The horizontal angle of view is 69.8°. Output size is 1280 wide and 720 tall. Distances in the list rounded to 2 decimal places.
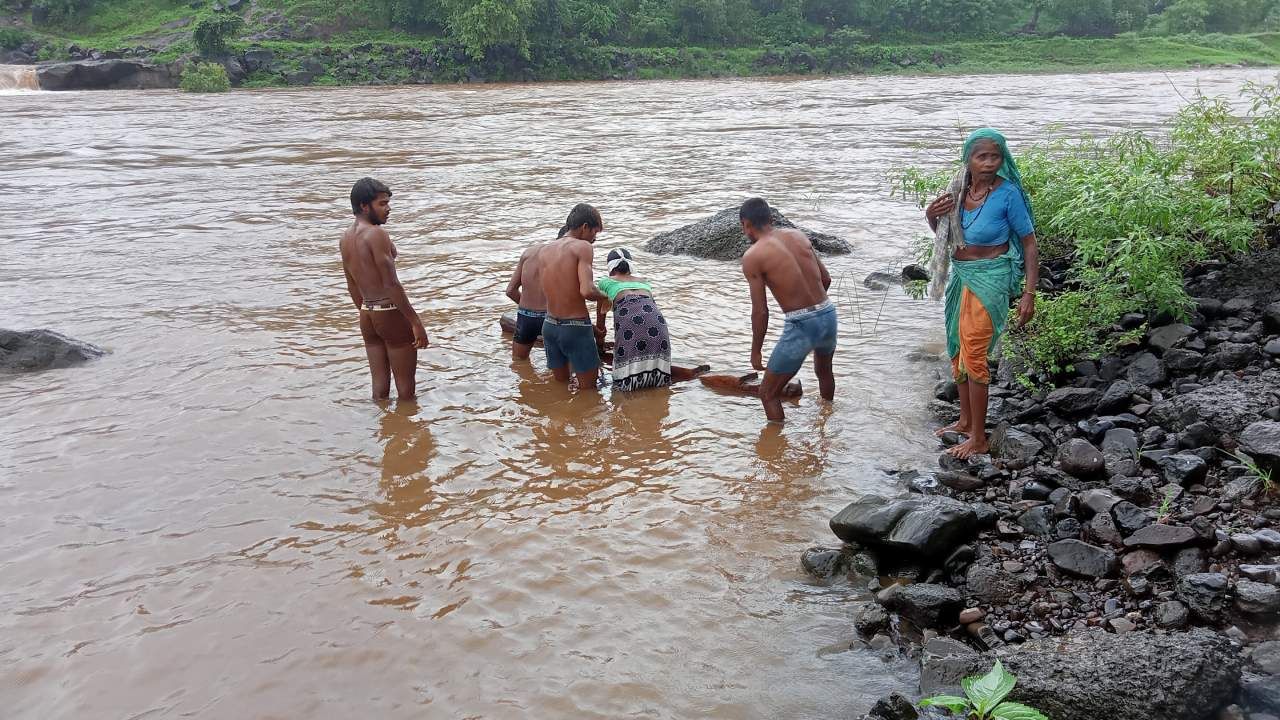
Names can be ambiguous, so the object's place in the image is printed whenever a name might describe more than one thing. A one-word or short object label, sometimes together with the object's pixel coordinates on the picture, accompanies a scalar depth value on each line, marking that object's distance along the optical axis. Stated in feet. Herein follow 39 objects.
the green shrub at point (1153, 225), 19.36
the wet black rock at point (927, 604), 12.53
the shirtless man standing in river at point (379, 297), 19.53
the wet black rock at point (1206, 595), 11.46
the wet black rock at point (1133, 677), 9.67
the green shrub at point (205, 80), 133.59
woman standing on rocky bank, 16.55
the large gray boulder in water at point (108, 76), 133.69
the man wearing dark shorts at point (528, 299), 22.58
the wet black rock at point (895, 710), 10.55
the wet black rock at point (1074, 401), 17.78
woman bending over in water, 21.57
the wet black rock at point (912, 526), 13.51
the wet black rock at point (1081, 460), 15.34
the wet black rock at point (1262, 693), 9.71
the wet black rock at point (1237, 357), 17.89
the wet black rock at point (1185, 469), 14.44
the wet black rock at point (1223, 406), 15.40
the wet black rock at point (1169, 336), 19.10
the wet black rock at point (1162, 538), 12.56
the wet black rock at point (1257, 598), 11.16
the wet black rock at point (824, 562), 14.12
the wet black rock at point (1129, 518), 13.36
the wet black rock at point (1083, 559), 12.78
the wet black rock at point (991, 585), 12.81
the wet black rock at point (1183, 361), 18.30
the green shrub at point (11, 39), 153.07
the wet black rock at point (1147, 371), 18.30
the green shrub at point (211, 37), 146.10
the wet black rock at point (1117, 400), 17.51
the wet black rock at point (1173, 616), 11.46
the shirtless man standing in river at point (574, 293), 21.12
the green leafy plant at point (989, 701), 9.73
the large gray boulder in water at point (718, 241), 34.58
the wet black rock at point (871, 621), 12.64
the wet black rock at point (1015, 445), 16.55
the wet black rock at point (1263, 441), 13.79
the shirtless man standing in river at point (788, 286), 18.86
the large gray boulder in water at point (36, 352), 23.57
